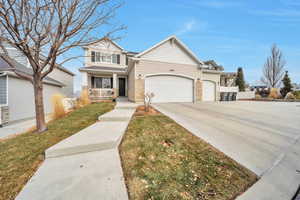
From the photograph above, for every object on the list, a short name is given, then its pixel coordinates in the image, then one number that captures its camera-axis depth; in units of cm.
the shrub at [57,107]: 683
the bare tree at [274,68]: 2145
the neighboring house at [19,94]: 695
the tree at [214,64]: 2593
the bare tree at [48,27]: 355
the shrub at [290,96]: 1597
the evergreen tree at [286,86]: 1800
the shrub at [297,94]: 1591
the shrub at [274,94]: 1748
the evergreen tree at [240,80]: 2315
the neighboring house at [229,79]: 2069
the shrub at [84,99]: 957
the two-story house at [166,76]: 960
